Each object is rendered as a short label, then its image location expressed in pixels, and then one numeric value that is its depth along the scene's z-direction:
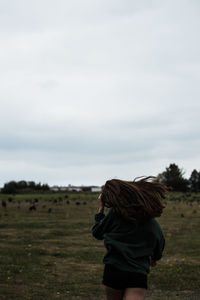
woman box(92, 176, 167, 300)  3.70
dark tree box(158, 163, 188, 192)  81.75
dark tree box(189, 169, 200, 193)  97.53
